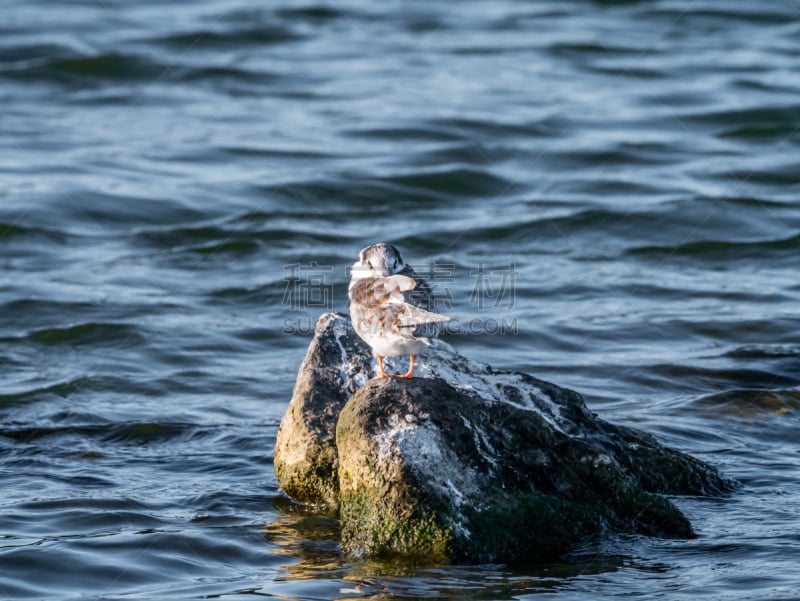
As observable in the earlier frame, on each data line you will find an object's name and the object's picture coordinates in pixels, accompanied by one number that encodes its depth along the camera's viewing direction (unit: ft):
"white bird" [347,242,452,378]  38.96
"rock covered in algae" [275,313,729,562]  37.60
